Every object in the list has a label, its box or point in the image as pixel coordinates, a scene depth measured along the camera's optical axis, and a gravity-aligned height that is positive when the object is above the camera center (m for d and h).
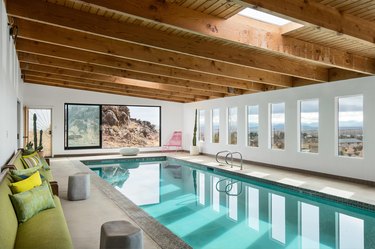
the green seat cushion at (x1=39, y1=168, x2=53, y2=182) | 4.64 -0.86
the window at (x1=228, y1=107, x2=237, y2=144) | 10.38 -0.04
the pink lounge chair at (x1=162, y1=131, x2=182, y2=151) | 13.27 -0.82
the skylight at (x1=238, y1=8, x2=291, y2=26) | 3.85 +1.47
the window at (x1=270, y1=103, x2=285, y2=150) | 8.34 -0.06
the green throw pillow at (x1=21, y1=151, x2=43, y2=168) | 4.68 -0.62
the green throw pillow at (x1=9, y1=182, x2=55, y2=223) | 2.66 -0.76
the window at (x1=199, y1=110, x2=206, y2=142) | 12.39 +0.00
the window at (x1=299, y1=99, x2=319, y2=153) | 7.32 -0.03
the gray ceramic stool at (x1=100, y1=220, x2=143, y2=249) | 2.21 -0.87
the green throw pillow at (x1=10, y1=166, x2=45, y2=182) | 3.28 -0.58
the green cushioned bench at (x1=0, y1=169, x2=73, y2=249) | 2.03 -0.86
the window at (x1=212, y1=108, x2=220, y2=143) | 11.27 -0.04
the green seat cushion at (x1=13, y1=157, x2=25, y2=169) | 4.13 -0.58
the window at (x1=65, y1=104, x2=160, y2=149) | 11.66 -0.07
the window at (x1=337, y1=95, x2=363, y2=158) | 6.31 -0.05
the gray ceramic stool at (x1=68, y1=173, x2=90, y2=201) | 4.72 -1.02
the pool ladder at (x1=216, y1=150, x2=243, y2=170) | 8.80 -1.23
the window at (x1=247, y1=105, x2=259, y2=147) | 9.32 -0.03
